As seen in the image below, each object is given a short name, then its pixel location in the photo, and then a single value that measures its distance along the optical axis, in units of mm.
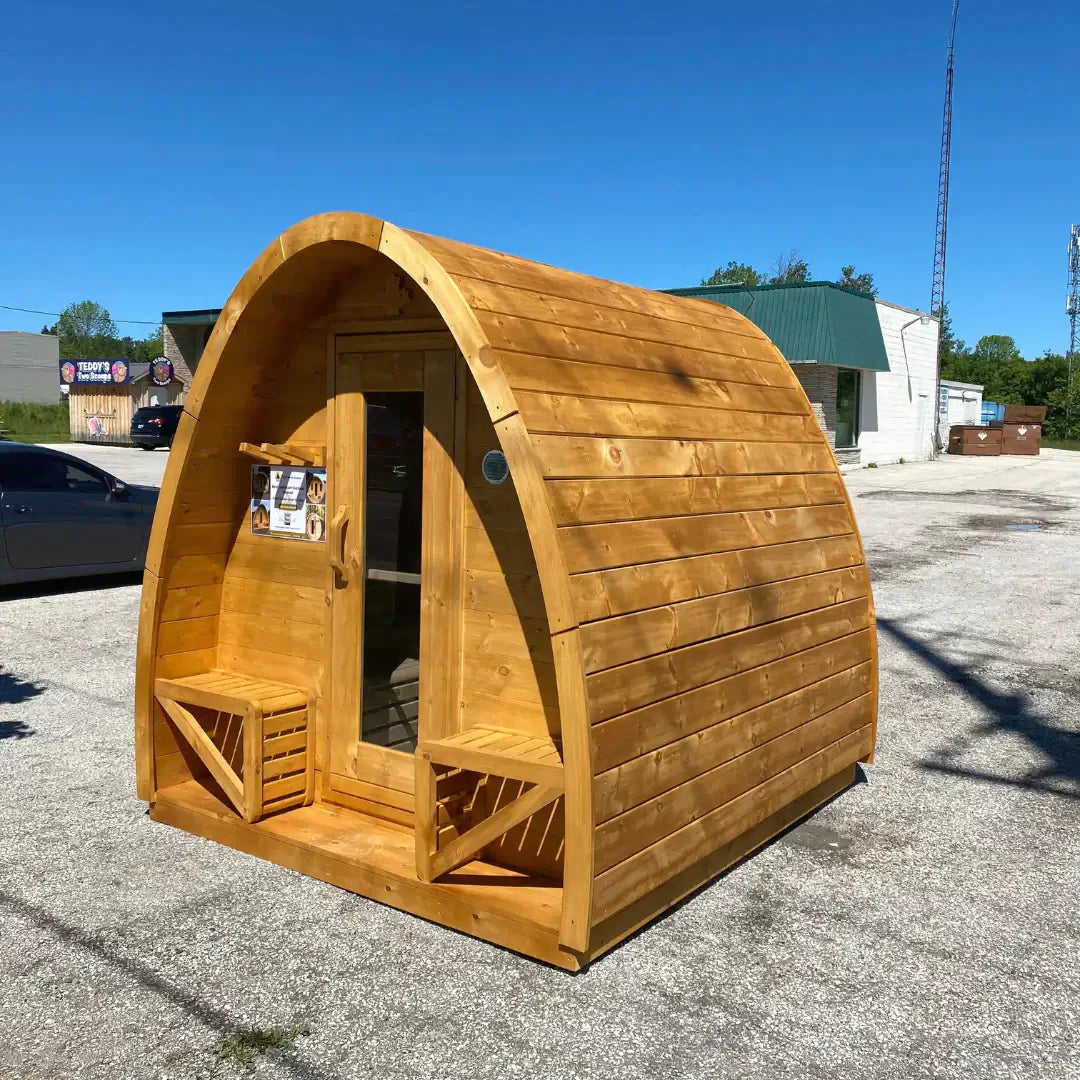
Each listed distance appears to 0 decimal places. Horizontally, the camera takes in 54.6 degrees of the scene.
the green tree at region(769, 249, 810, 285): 83250
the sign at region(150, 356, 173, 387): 37212
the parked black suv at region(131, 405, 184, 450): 32469
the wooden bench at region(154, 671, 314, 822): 4645
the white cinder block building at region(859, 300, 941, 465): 31938
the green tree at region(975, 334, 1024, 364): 117750
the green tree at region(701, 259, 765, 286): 89125
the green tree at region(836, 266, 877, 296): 87562
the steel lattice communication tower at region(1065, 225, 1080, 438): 70500
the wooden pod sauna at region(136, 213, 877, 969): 3641
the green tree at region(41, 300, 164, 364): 102312
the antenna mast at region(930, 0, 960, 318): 46966
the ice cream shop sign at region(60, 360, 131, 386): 36531
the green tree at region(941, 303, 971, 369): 88375
